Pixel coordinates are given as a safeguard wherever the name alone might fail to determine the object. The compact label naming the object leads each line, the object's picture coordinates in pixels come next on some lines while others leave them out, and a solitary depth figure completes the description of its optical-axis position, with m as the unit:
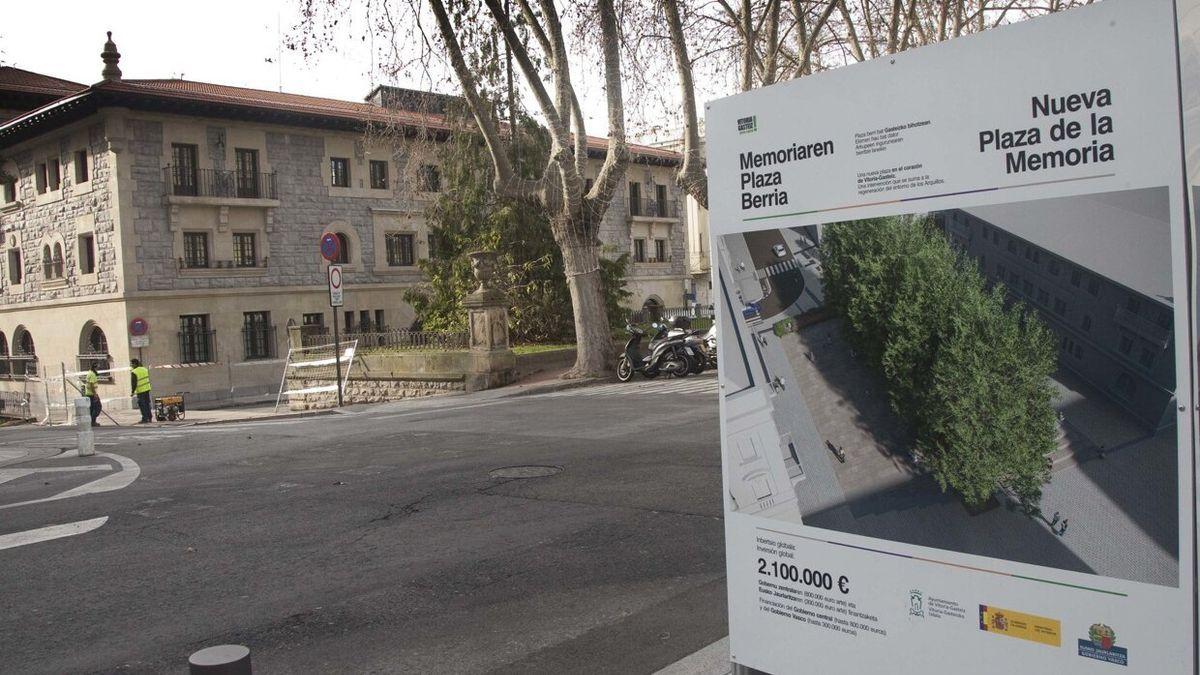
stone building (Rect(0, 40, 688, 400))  33.72
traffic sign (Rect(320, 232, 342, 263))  23.83
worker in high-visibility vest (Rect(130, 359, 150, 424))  25.58
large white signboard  2.36
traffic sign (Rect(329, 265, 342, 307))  22.00
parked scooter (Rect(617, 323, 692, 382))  22.86
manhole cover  9.78
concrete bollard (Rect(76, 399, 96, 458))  14.19
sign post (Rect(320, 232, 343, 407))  22.00
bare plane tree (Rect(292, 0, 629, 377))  20.80
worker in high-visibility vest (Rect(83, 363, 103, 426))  25.68
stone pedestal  23.12
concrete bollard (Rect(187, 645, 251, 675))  3.09
